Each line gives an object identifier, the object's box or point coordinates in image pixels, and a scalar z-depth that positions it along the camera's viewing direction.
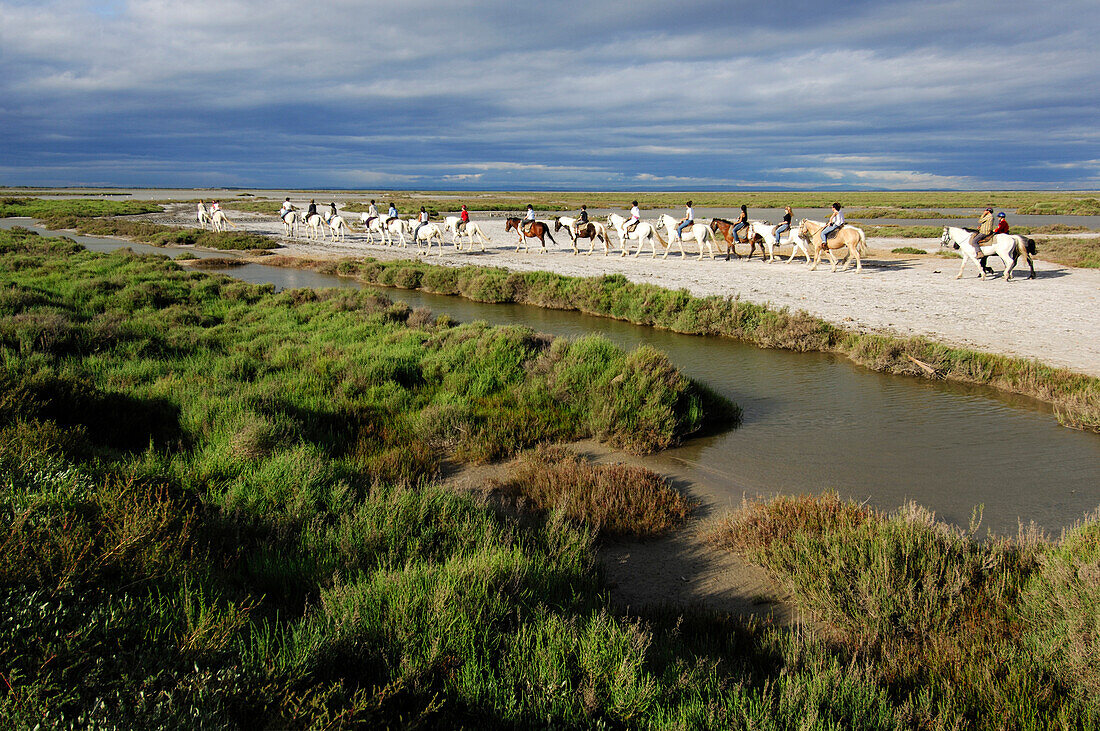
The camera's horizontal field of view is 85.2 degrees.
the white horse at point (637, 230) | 26.53
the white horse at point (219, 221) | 38.16
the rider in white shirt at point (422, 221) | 31.78
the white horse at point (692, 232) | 25.39
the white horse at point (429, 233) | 31.09
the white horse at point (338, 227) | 36.31
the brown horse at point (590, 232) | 28.62
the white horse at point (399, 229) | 32.08
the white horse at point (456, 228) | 30.16
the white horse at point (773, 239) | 23.58
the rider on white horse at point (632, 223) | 27.25
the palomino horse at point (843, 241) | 21.16
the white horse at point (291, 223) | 38.30
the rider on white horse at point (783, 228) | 24.11
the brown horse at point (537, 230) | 29.61
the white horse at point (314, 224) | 36.56
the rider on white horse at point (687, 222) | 25.92
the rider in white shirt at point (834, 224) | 21.69
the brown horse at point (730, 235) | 24.97
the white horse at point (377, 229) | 33.72
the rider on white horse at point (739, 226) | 25.20
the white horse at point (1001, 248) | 18.61
